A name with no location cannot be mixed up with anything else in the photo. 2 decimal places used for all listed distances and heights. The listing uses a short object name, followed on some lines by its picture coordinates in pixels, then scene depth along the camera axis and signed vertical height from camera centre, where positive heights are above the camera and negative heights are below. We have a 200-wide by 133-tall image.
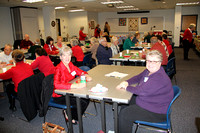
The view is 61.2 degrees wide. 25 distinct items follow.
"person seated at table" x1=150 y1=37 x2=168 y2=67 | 4.19 -0.30
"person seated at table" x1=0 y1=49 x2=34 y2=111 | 2.85 -0.51
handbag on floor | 2.10 -1.11
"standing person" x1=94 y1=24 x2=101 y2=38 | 11.88 +0.46
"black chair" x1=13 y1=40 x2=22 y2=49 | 7.27 -0.08
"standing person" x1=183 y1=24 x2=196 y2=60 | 7.85 -0.19
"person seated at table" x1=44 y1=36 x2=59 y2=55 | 5.74 -0.20
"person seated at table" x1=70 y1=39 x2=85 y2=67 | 5.25 -0.39
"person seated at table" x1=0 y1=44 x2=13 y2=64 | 4.19 -0.35
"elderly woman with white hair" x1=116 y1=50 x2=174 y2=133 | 1.86 -0.67
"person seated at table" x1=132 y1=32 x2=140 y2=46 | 7.81 -0.11
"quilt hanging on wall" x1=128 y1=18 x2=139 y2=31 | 15.24 +1.22
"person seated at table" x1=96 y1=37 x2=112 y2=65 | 4.46 -0.38
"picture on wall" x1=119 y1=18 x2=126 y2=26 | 15.55 +1.50
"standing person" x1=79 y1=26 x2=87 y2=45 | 10.86 +0.14
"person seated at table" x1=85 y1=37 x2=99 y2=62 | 5.67 -0.34
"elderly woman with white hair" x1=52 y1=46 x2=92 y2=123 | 2.24 -0.54
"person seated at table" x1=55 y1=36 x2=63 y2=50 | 6.39 -0.08
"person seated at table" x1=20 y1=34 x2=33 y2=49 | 6.96 -0.09
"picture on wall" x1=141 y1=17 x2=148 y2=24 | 14.86 +1.50
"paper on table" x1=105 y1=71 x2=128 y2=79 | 2.68 -0.59
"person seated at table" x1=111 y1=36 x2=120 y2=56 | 5.37 -0.22
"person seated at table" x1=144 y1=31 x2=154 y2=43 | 8.73 -0.04
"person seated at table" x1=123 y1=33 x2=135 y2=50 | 6.71 -0.28
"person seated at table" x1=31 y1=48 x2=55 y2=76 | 3.51 -0.46
